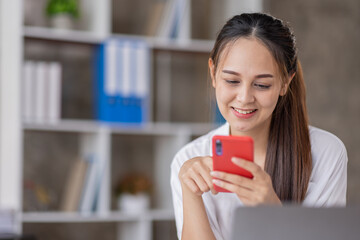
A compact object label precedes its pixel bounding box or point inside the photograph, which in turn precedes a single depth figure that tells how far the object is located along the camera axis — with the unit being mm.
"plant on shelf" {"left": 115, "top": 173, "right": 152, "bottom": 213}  3197
